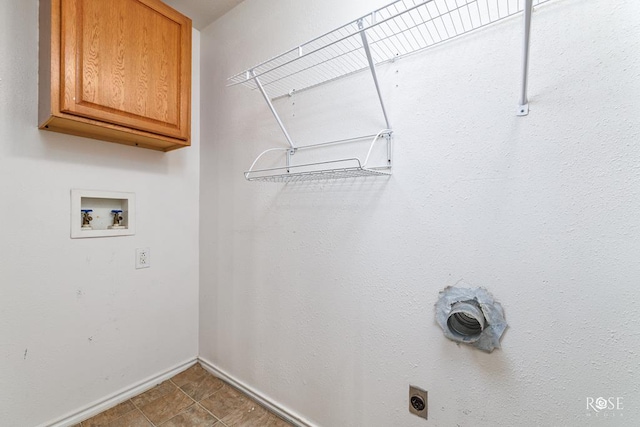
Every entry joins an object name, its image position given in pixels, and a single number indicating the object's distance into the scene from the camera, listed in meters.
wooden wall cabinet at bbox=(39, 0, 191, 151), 1.12
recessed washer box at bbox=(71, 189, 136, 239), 1.37
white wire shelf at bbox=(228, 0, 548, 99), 0.88
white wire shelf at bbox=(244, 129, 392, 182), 1.07
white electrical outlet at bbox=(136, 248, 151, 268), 1.60
